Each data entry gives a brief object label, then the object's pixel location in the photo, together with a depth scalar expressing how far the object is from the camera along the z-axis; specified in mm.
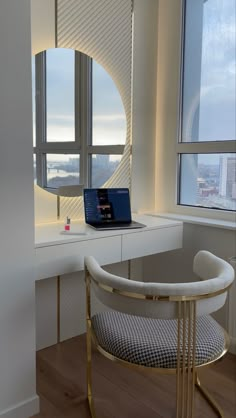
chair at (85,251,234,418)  1442
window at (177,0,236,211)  2518
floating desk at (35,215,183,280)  1946
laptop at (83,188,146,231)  2371
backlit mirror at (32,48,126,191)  2289
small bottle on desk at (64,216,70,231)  2186
